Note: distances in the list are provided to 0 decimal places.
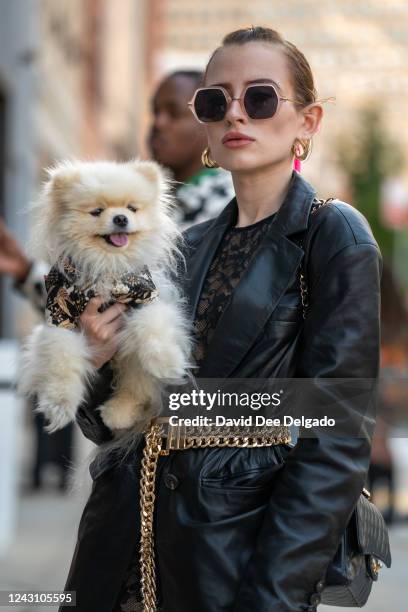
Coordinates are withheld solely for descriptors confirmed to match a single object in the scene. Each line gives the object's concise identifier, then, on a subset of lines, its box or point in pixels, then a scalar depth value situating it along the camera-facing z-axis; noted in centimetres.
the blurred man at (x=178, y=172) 833
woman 436
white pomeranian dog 512
